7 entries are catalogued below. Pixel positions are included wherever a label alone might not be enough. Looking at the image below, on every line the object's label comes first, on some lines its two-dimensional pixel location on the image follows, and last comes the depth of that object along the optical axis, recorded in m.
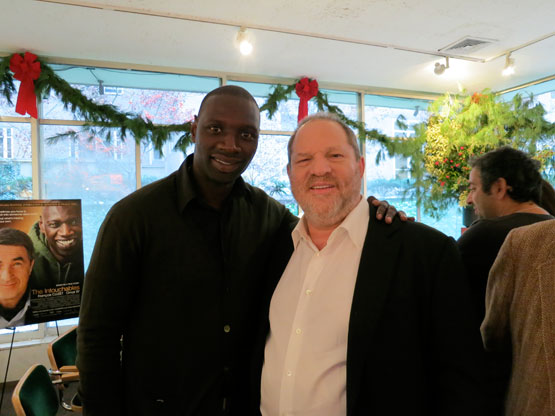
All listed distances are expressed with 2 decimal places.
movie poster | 2.86
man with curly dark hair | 1.67
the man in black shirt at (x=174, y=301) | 1.29
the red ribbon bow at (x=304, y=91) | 4.55
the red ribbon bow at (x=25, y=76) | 3.63
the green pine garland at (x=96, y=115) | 3.71
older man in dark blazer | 1.07
